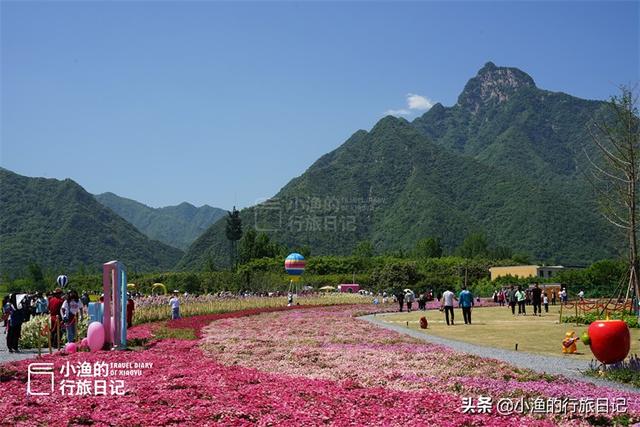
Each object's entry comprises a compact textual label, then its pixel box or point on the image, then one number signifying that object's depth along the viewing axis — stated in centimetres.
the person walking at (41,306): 2937
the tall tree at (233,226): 12319
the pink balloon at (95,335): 1792
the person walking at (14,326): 1969
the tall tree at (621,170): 2811
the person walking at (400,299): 4594
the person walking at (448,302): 3033
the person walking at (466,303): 3020
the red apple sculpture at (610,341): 1338
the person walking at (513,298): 3908
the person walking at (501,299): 5581
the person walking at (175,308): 3439
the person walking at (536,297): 3722
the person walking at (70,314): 2003
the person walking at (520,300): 3922
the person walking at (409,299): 4508
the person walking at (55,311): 2036
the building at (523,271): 9250
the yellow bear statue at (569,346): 1797
